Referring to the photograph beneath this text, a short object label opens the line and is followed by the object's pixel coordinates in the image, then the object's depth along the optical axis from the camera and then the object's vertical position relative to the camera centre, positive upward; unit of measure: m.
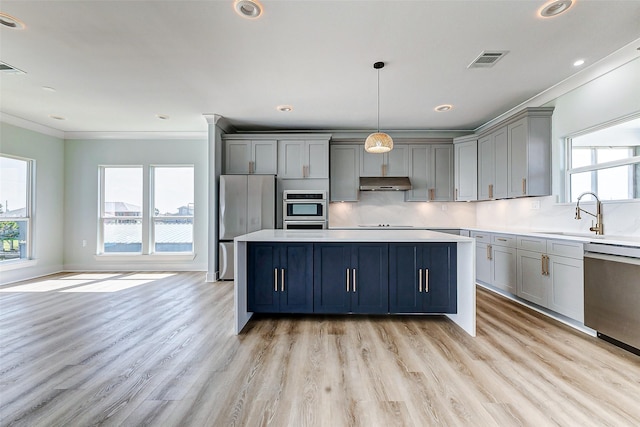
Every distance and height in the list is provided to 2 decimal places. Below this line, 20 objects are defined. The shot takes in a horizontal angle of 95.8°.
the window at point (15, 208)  4.73 +0.10
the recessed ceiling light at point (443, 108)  4.29 +1.61
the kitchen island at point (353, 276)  2.88 -0.62
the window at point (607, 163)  2.88 +0.57
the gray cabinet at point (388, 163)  5.43 +0.97
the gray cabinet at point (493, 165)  4.34 +0.79
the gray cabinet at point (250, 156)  5.23 +1.05
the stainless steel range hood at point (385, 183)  5.23 +0.57
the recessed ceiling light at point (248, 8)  2.12 +1.56
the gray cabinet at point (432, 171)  5.43 +0.82
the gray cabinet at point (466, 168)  5.06 +0.83
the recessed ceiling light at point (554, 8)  2.11 +1.55
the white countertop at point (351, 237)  2.67 -0.22
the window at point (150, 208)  5.79 +0.12
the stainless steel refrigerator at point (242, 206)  4.93 +0.14
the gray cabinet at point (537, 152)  3.77 +0.82
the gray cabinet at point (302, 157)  5.24 +1.04
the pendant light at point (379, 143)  3.16 +0.79
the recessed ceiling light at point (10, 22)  2.30 +1.58
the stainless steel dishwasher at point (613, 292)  2.20 -0.64
